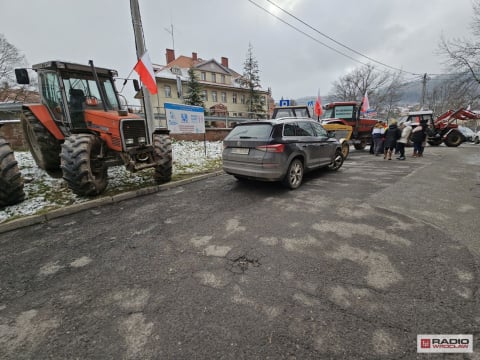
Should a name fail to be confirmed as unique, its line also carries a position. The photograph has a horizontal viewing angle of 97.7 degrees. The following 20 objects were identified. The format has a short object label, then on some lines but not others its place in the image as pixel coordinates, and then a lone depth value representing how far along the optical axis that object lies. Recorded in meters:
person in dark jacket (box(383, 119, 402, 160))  9.16
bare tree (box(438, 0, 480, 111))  18.47
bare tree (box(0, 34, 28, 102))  26.98
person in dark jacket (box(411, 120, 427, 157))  9.98
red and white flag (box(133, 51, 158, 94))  6.52
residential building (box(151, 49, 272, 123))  30.70
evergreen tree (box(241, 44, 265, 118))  34.00
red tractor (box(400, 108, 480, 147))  14.76
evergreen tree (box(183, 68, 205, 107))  27.45
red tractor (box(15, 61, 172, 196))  4.46
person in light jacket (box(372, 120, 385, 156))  10.54
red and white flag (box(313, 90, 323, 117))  15.37
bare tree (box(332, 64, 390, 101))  39.34
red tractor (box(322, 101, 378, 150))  12.43
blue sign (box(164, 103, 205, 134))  8.44
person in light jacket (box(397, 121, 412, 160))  9.05
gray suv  4.83
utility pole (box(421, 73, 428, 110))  26.33
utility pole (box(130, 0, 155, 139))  6.57
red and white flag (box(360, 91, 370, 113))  16.80
